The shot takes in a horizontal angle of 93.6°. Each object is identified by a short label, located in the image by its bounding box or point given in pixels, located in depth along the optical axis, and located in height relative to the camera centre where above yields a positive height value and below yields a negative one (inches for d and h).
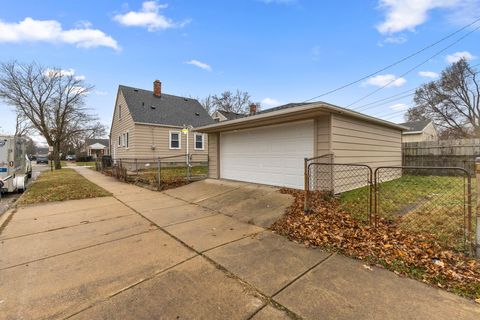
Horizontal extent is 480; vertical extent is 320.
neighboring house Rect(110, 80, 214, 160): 610.9 +88.8
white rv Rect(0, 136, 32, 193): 319.0 -14.7
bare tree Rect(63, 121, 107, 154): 1761.1 +86.1
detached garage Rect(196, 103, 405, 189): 235.5 +13.2
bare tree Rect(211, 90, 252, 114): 1412.4 +327.2
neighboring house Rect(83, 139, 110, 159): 1744.2 +59.6
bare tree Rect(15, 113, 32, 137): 1304.6 +166.3
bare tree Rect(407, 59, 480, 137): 937.5 +221.1
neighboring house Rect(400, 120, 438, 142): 844.0 +71.8
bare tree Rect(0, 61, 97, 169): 746.2 +207.3
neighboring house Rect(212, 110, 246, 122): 871.7 +150.0
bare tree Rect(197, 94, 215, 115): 1427.2 +321.8
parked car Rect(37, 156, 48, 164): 1428.3 -29.0
